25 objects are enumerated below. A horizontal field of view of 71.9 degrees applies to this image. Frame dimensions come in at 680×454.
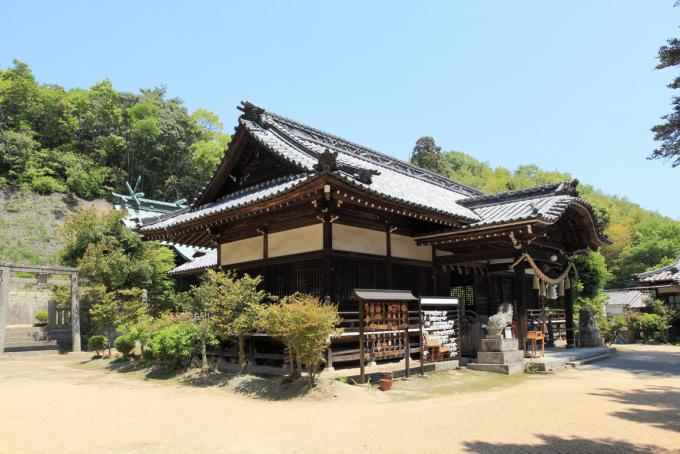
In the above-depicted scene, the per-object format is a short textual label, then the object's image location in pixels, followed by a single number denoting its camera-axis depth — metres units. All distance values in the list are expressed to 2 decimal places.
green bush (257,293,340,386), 9.52
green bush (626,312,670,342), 24.44
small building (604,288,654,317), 39.81
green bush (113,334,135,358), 15.84
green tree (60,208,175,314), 21.77
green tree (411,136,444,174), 52.44
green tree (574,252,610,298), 23.72
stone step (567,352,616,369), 14.17
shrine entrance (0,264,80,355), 19.97
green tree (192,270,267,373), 11.52
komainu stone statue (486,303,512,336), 12.93
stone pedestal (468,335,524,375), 12.61
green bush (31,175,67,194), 44.88
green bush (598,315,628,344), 22.80
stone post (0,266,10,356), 19.80
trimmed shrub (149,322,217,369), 12.95
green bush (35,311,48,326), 27.99
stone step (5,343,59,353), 20.23
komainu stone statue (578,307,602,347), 17.94
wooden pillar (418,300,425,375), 11.80
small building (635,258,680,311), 25.77
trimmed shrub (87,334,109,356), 18.10
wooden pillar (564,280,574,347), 17.83
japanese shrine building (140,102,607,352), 11.93
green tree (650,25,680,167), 14.56
